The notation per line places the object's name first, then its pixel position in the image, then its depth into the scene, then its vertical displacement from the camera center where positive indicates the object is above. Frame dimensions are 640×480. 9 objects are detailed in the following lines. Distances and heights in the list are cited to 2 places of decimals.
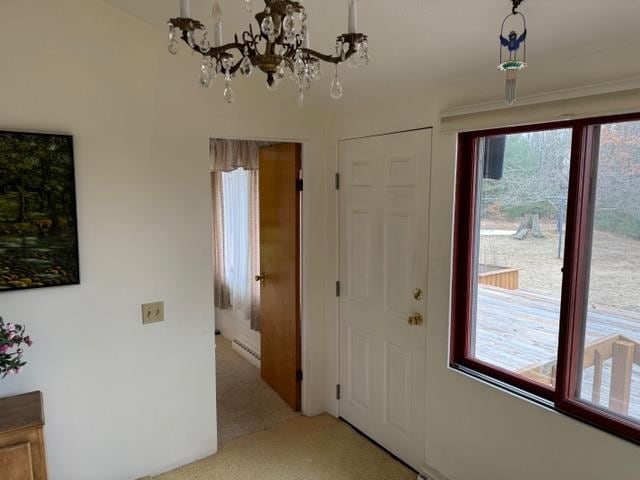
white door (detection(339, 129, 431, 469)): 2.44 -0.51
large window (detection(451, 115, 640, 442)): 1.67 -0.28
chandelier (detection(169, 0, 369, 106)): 1.03 +0.36
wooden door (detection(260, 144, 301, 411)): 3.12 -0.52
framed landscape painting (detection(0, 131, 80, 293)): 2.02 -0.07
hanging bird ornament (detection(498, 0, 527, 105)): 1.55 +0.58
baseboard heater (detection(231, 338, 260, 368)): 4.06 -1.44
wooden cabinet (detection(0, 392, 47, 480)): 1.77 -0.99
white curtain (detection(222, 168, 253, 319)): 3.99 -0.37
